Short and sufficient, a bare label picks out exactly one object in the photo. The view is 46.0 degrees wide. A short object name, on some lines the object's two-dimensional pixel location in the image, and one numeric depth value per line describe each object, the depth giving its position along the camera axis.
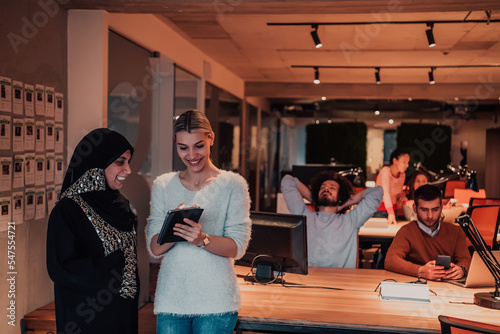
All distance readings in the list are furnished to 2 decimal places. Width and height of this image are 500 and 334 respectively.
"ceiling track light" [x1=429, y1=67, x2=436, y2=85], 10.00
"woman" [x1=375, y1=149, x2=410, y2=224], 6.91
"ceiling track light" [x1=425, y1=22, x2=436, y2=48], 6.35
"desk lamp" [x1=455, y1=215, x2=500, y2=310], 2.99
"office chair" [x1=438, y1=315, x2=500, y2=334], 1.99
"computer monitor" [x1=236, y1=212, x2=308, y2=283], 3.41
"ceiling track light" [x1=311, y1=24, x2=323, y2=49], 6.54
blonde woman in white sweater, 2.39
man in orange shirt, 3.97
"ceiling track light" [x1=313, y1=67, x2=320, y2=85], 10.06
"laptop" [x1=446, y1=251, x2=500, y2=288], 3.28
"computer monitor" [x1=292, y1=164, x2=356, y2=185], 7.86
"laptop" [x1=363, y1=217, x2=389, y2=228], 5.90
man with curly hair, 4.16
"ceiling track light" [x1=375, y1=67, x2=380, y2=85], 9.96
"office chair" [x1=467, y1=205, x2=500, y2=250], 5.60
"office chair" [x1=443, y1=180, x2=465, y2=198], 9.19
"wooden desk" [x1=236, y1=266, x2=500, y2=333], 2.72
